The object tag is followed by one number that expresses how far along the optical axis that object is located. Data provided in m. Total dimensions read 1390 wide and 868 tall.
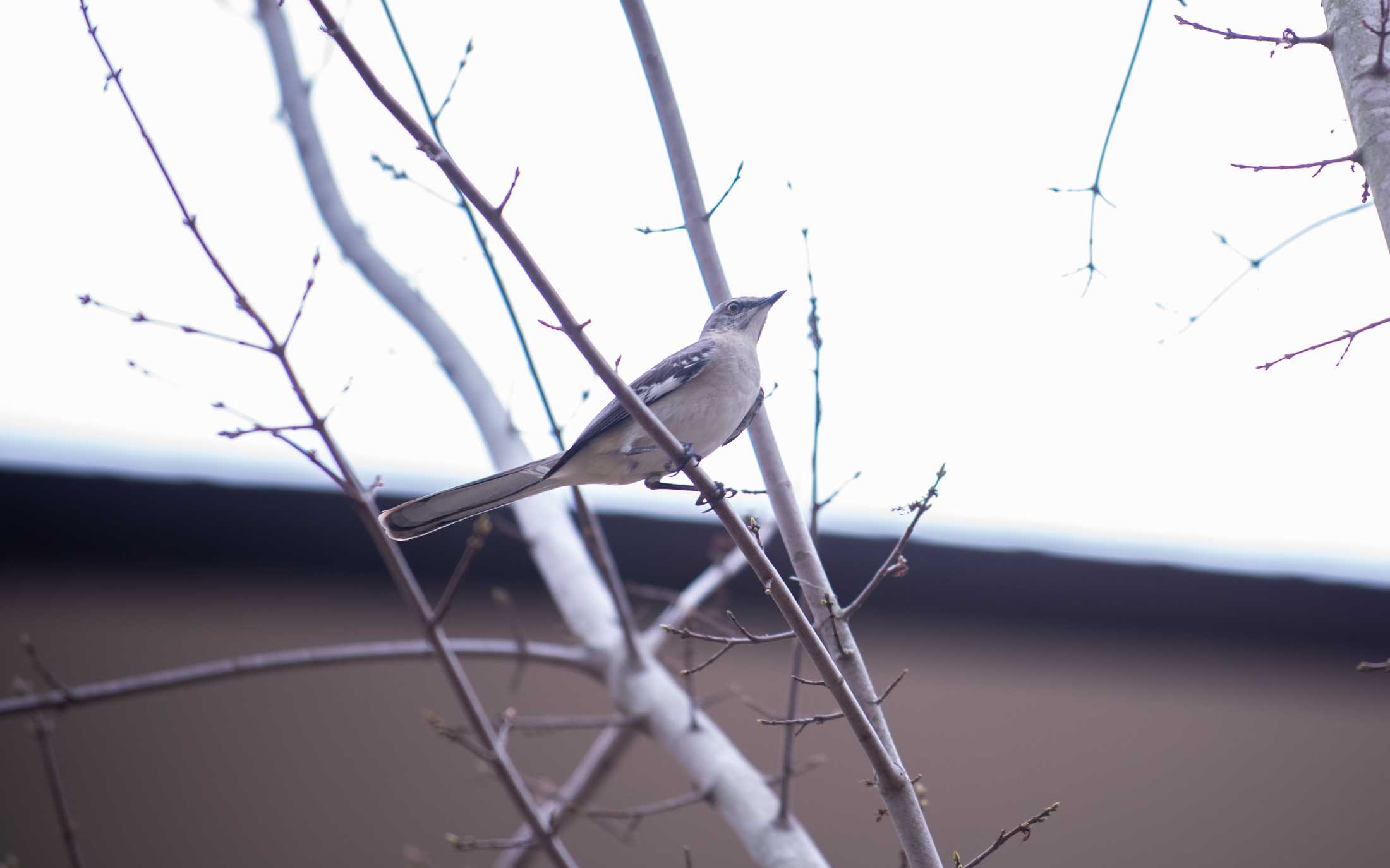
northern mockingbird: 7.87
